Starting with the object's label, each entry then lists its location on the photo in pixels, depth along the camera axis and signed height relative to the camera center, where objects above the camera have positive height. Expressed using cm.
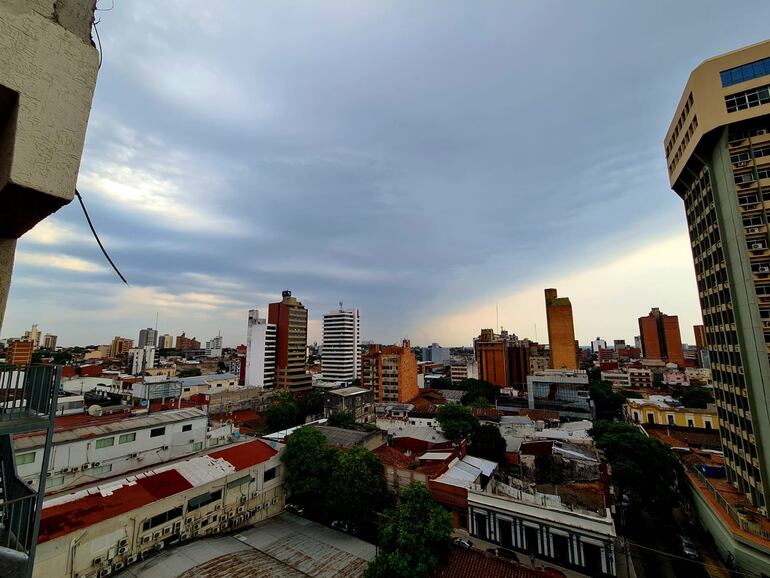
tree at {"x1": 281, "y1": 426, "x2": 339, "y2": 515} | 2267 -810
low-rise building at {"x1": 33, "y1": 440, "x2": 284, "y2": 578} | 1423 -783
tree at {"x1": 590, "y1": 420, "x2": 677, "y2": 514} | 2569 -937
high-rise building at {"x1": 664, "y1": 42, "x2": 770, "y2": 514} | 2169 +713
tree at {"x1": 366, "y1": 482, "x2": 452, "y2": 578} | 1384 -797
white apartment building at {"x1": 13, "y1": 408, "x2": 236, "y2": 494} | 2009 -641
